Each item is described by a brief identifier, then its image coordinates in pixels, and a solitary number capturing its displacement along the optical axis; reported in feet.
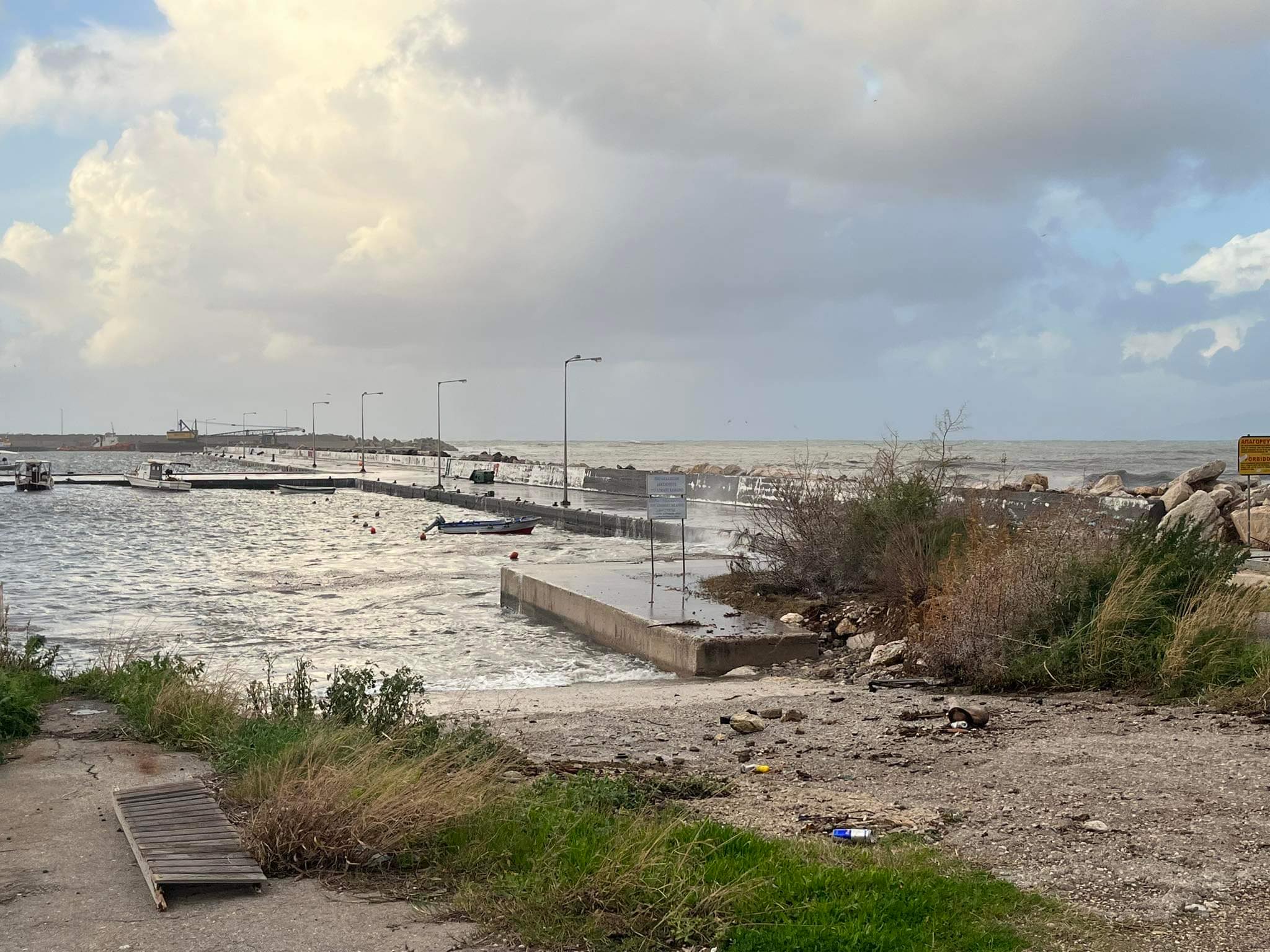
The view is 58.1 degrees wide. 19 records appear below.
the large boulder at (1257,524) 83.92
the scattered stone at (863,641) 51.06
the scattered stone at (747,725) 34.55
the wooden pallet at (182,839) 19.03
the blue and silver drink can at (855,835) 22.26
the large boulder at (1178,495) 100.94
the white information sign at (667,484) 64.34
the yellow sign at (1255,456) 68.85
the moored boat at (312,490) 267.90
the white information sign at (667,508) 62.90
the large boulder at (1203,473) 108.99
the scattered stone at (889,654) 46.47
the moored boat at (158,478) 282.97
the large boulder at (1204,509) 85.25
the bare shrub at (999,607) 40.24
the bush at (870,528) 56.44
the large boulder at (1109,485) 135.93
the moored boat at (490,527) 141.08
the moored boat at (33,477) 278.05
